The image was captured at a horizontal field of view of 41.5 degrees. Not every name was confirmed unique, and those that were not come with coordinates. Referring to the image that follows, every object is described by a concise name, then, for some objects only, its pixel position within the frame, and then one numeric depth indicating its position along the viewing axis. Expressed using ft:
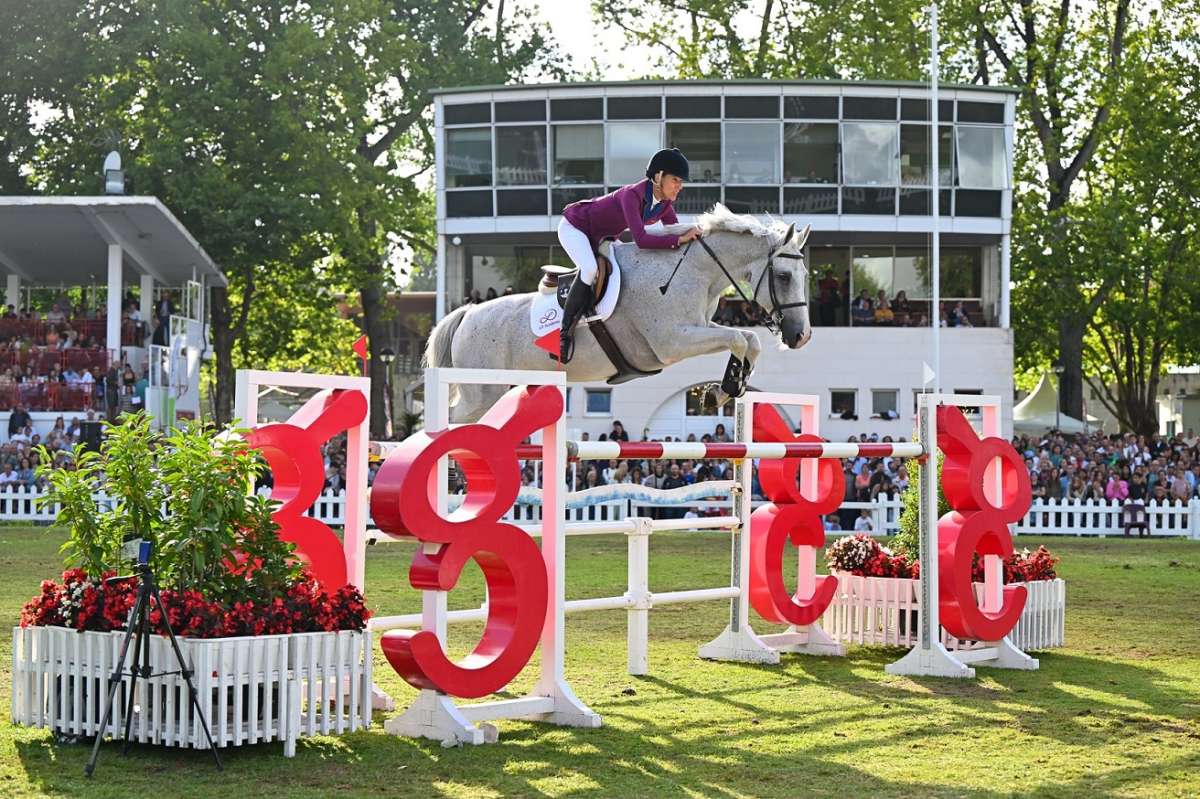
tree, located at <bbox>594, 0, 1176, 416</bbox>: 138.21
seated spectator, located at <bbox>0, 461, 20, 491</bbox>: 88.22
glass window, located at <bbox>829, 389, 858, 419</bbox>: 120.88
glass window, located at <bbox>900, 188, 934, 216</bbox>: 122.52
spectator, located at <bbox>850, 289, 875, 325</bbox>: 121.90
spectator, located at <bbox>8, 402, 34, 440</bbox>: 96.84
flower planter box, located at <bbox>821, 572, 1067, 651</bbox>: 38.63
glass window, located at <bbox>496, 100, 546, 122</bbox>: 123.03
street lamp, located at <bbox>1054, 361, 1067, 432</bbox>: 131.73
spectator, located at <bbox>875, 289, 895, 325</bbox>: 122.01
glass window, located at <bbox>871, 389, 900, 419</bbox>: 120.57
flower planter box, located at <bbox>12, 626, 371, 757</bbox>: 23.49
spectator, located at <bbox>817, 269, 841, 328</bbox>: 120.57
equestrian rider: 30.40
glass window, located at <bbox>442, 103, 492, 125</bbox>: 123.95
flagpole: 99.86
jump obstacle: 25.46
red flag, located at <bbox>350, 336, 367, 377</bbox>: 65.18
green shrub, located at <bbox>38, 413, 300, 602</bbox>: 24.16
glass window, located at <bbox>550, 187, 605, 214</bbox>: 123.13
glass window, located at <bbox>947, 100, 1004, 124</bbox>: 123.03
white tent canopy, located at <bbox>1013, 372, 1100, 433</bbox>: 133.80
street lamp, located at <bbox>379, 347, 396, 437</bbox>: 137.18
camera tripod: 22.91
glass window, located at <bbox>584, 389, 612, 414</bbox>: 120.98
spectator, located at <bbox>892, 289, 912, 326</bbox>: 122.83
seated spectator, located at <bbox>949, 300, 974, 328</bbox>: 123.54
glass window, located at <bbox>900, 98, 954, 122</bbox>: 122.11
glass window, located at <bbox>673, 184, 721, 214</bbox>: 122.21
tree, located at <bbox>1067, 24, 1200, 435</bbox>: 135.03
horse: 29.84
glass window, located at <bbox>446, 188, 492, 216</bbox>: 124.26
